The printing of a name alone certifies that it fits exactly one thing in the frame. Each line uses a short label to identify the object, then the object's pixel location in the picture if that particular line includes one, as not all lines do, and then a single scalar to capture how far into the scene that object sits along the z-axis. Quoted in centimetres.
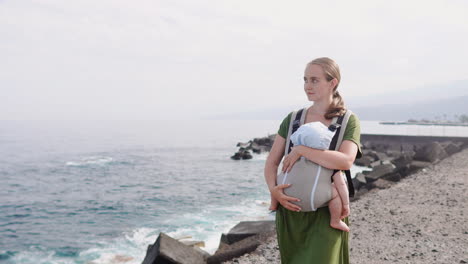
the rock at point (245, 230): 795
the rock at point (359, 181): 1482
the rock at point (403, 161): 1594
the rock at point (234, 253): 621
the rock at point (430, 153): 1761
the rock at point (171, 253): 554
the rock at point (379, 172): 1469
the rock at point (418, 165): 1566
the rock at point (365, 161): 2894
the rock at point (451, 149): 2131
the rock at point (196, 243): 948
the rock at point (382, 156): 3066
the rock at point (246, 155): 3881
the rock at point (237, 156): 3917
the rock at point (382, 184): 1197
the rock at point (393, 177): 1403
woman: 217
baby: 211
